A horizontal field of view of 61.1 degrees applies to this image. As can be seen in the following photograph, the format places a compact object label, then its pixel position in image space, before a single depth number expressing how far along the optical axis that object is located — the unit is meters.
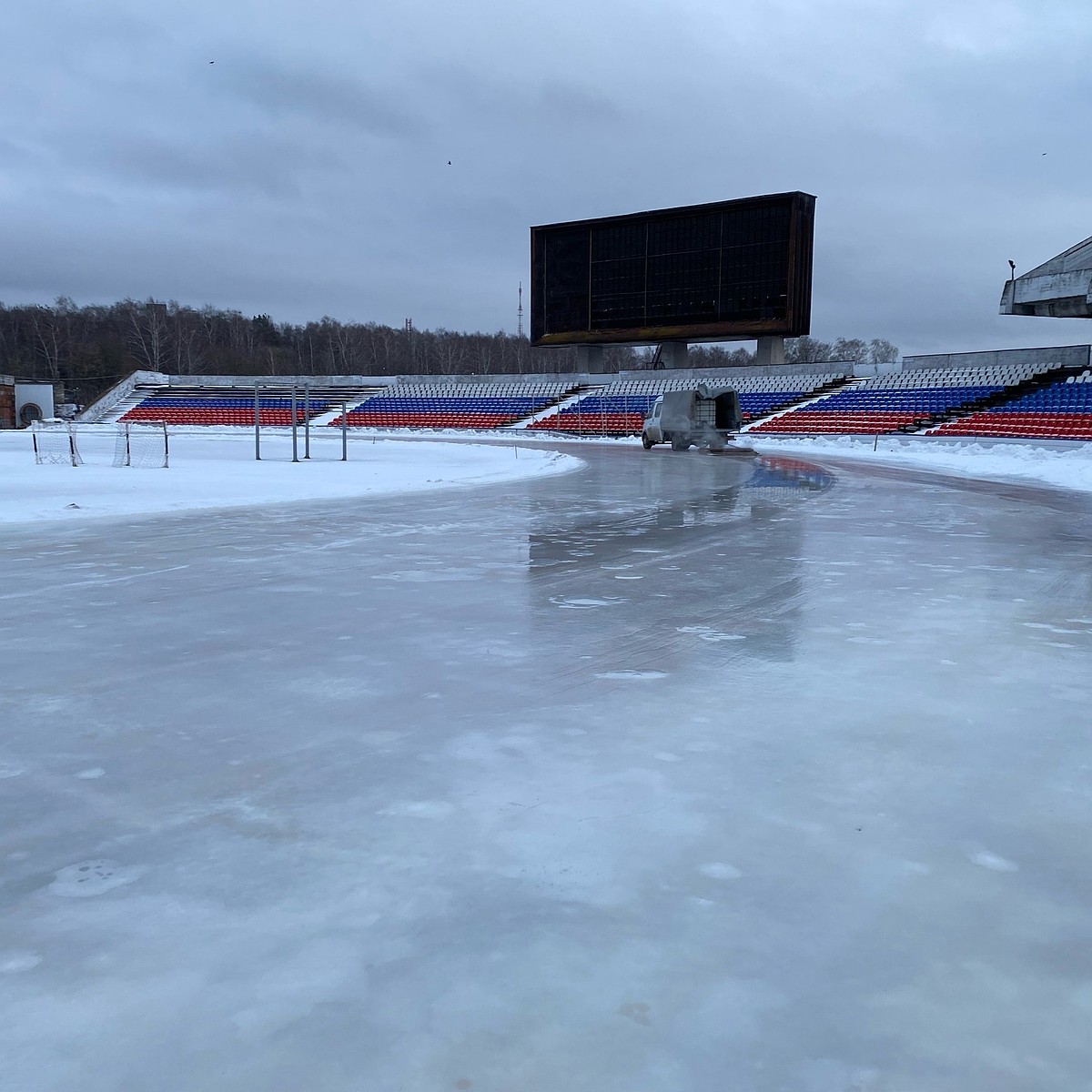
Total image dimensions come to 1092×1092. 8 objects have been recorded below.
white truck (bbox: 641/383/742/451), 34.78
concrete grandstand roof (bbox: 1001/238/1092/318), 29.81
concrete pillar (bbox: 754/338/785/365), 52.81
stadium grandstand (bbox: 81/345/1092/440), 40.25
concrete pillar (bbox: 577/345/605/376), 61.47
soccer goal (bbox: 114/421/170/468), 25.30
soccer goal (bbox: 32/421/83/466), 24.36
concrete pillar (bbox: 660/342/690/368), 57.31
